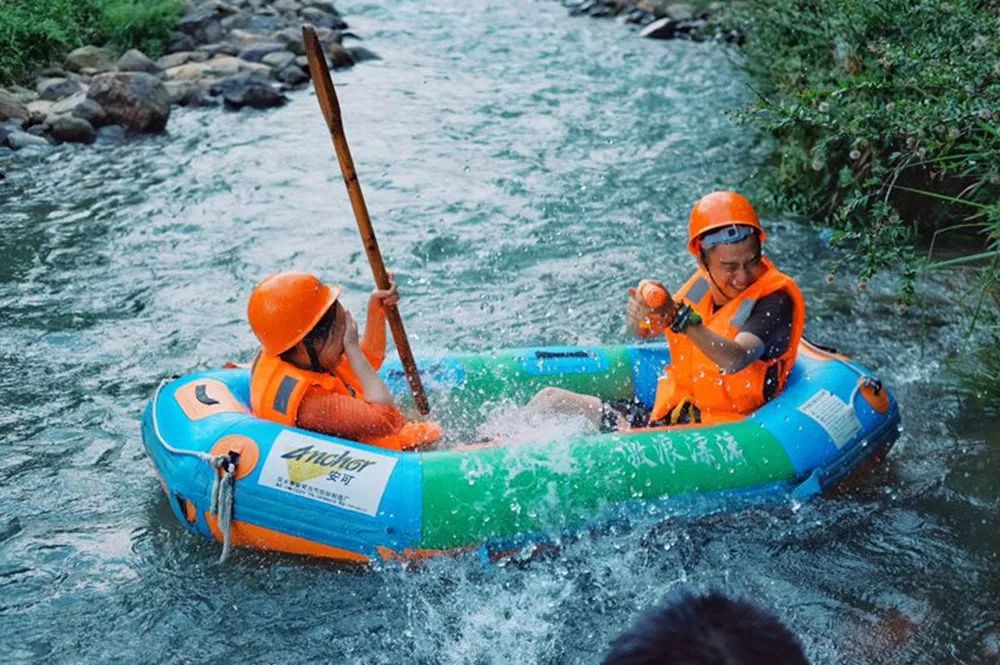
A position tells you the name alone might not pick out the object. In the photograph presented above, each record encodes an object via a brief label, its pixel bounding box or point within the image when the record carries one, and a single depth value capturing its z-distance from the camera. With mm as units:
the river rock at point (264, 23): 13852
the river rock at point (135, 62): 11555
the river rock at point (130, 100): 10305
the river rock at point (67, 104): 10336
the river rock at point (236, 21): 13741
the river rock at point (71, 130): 9945
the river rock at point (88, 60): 11641
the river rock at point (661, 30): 14219
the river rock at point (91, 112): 10227
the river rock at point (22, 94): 10664
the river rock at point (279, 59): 12430
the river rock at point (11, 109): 10125
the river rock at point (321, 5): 14938
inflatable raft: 4012
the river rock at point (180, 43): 12841
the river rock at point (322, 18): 14266
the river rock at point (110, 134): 10133
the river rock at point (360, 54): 13141
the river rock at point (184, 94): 11359
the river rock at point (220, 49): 12727
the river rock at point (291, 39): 13016
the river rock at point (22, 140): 9703
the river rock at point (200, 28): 13188
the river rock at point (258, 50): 12688
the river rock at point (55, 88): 10828
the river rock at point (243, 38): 13166
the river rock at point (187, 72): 11875
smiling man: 4270
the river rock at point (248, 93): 11258
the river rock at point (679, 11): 14594
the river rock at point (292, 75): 12130
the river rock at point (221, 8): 13910
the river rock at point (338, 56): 12758
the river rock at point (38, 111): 10219
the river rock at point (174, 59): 12281
